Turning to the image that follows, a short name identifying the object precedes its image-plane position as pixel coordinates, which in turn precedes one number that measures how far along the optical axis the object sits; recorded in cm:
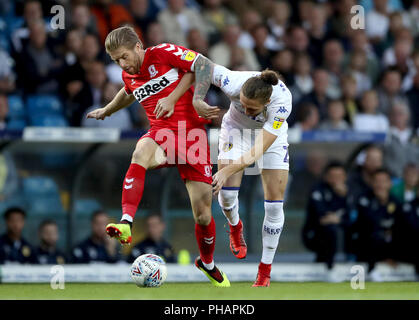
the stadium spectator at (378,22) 1482
